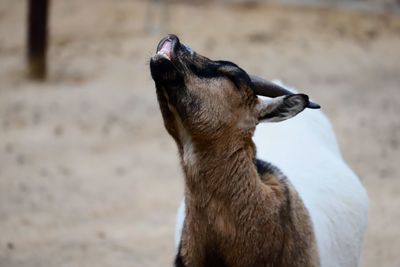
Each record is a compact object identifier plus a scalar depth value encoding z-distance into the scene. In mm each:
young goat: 9766
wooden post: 25000
